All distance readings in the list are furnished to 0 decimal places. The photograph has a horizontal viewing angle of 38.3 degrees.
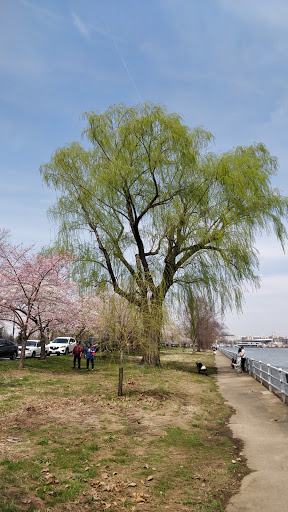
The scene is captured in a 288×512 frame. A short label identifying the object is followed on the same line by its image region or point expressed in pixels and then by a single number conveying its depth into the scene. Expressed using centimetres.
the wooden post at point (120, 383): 1475
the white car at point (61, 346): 3822
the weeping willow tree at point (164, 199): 2128
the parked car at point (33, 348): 3222
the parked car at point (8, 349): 2798
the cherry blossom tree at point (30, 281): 2253
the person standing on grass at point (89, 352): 2260
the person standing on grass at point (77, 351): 2381
